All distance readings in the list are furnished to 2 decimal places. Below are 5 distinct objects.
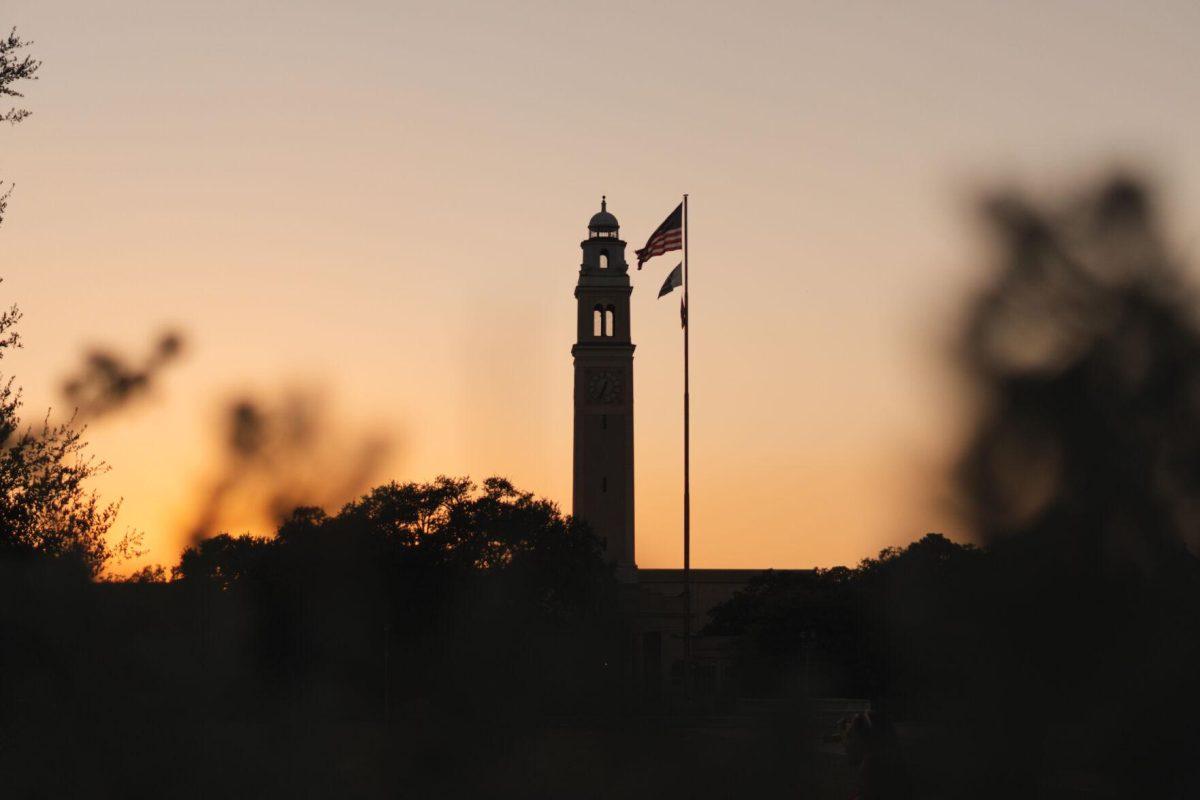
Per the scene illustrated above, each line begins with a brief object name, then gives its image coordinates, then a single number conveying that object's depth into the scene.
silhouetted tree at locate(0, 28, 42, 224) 20.05
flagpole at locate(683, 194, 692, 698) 56.63
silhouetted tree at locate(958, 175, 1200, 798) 15.88
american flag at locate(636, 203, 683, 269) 55.44
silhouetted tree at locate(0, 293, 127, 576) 17.67
